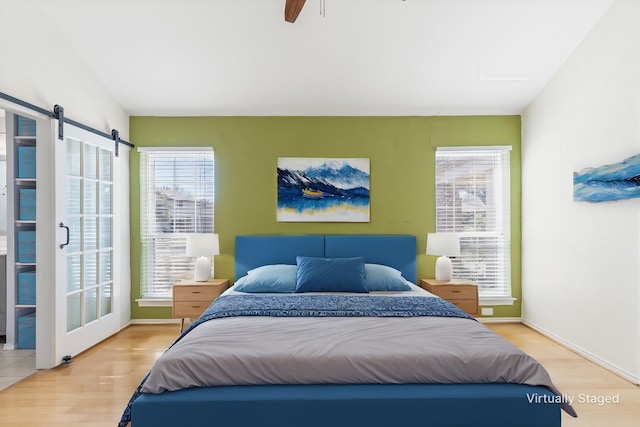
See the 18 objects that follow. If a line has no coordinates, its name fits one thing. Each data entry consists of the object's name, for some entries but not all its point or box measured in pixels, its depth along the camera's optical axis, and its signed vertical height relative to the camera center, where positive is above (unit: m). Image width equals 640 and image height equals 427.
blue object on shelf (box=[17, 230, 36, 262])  4.00 -0.29
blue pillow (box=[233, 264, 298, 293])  3.99 -0.64
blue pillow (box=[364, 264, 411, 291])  4.04 -0.63
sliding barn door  3.53 -0.26
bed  2.13 -0.87
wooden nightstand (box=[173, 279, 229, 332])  4.35 -0.86
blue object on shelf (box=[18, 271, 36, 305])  3.96 -0.69
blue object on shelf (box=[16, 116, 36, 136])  3.97 +0.80
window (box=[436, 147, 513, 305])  4.91 -0.01
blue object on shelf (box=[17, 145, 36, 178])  3.94 +0.46
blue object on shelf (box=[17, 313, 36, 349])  4.00 -1.10
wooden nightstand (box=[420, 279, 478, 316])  4.36 -0.81
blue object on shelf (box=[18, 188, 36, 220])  3.97 +0.10
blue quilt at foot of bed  2.97 -0.68
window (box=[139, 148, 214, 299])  4.89 +0.05
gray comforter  2.22 -0.78
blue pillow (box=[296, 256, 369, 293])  3.95 -0.59
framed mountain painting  4.82 +0.24
